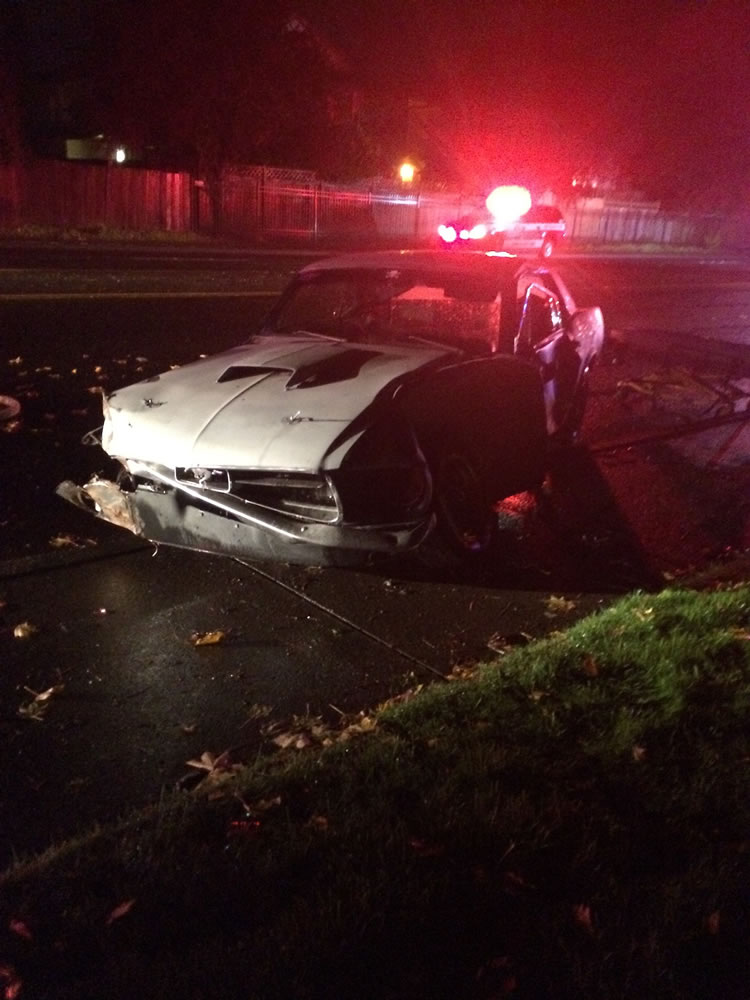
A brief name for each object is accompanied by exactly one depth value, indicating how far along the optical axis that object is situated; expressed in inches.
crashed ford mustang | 190.1
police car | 815.7
